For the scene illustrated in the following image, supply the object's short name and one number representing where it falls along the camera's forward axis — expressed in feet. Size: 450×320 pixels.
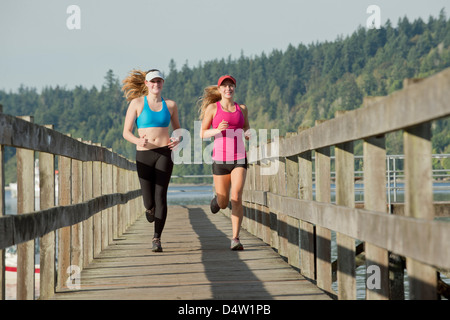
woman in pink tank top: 49.72
